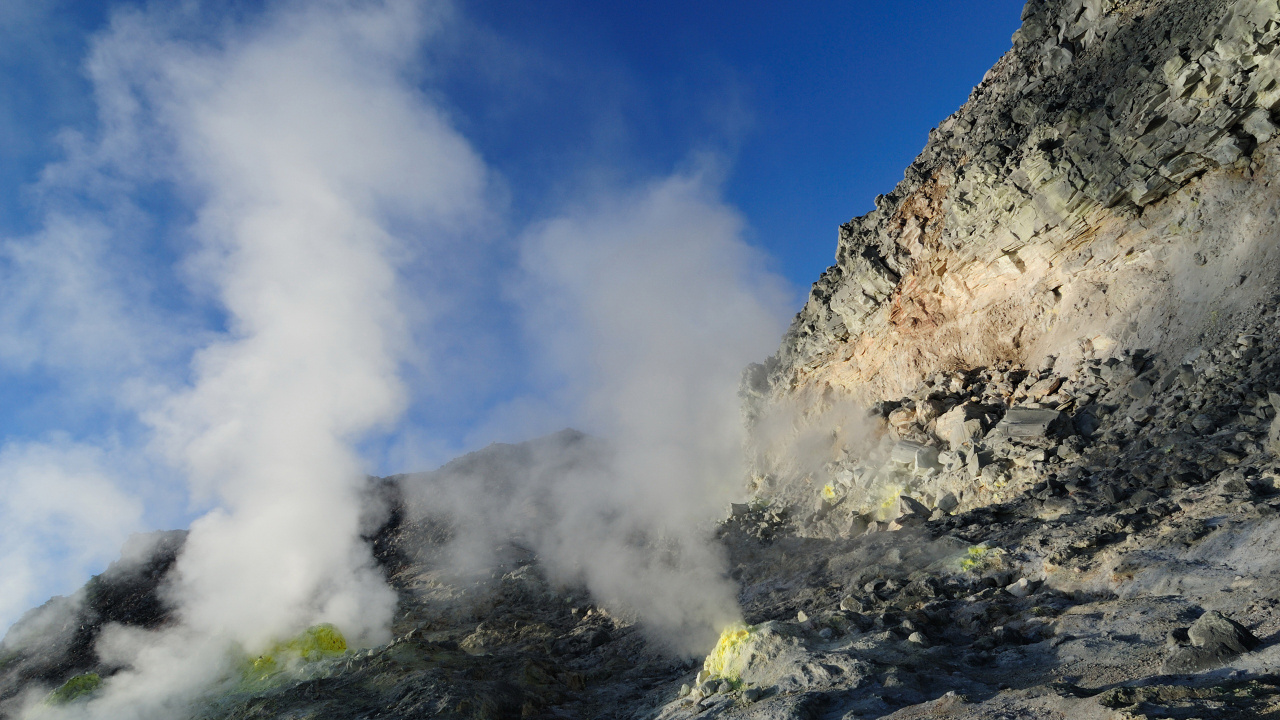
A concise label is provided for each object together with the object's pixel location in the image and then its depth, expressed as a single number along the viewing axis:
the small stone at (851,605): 9.63
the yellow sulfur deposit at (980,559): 9.63
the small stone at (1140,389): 11.40
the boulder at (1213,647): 4.99
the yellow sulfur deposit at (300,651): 12.56
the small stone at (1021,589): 8.56
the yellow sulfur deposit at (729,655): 8.09
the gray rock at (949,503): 13.41
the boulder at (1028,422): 12.29
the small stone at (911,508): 13.69
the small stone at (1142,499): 9.22
